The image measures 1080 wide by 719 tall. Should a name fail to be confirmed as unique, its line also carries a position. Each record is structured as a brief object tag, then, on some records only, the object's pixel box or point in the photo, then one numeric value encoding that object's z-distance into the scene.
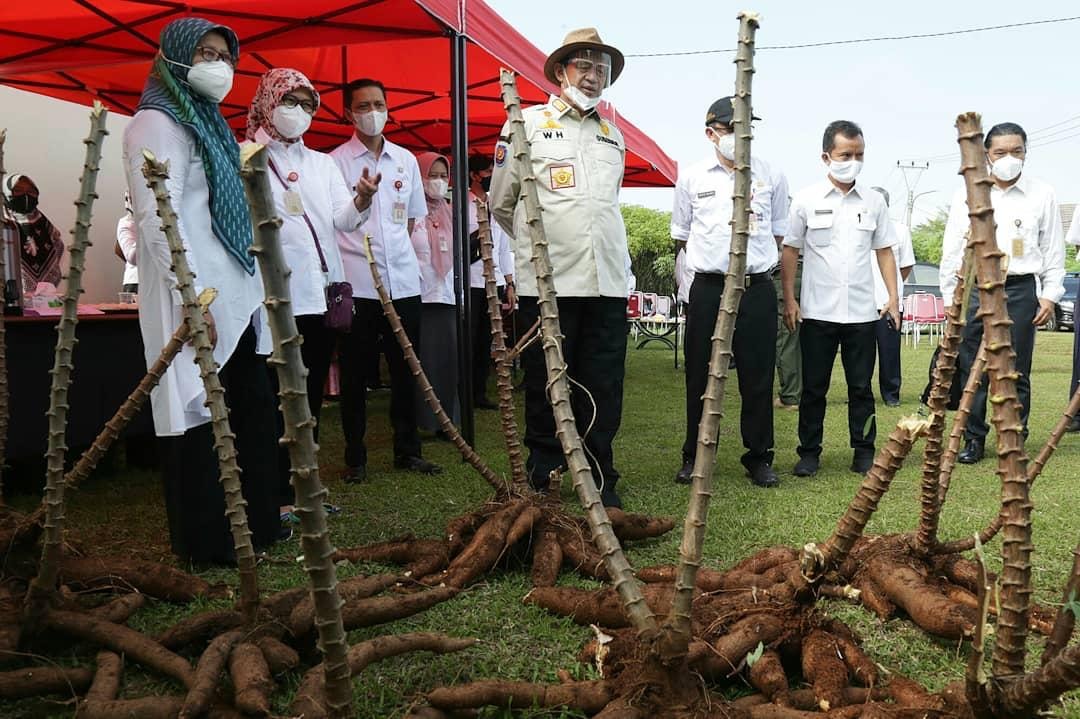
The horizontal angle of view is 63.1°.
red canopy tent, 5.16
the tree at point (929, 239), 67.62
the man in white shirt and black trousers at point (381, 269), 4.62
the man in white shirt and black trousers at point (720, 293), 4.48
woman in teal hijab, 2.86
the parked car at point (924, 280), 22.69
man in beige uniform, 3.81
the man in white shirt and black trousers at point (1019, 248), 4.98
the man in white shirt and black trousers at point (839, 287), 4.75
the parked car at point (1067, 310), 21.73
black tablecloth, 3.89
